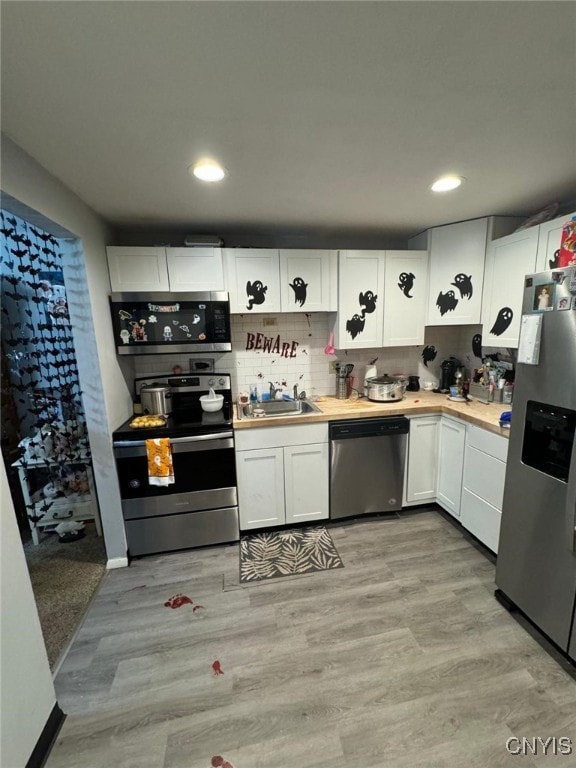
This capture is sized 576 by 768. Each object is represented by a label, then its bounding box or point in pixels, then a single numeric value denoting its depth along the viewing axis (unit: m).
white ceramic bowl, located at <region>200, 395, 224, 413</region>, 2.43
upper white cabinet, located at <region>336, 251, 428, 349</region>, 2.50
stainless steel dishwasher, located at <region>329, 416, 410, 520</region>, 2.36
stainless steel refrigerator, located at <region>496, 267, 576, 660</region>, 1.33
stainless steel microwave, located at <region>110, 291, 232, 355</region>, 2.19
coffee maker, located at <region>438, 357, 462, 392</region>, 2.91
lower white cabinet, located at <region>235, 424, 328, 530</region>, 2.27
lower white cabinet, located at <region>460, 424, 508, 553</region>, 1.96
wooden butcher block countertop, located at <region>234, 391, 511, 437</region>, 2.19
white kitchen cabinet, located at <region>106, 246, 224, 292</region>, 2.17
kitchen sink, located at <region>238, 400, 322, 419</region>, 2.40
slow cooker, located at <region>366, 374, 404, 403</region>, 2.56
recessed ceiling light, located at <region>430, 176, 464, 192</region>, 1.65
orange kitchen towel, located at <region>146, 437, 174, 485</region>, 2.05
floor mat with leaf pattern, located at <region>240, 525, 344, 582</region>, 2.06
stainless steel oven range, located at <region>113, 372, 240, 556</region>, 2.09
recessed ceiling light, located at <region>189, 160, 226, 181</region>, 1.44
